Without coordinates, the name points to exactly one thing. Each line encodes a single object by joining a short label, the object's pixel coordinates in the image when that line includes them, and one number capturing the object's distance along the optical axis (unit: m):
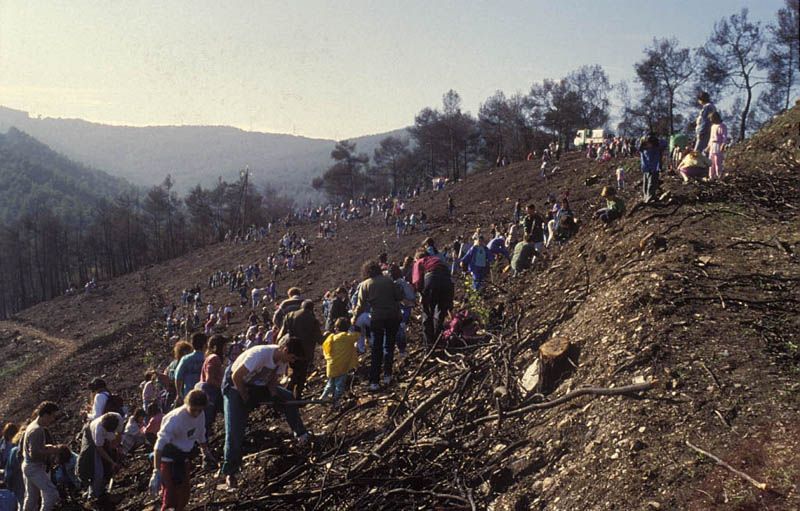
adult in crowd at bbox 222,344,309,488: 5.84
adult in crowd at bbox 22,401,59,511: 6.64
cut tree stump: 5.76
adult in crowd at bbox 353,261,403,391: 7.35
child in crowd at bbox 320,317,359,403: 7.27
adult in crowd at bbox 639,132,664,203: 10.23
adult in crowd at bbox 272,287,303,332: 8.46
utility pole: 58.29
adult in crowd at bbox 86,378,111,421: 7.38
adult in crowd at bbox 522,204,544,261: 11.32
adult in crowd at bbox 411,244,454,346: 8.12
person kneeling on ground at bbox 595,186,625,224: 10.58
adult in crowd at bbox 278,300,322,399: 7.57
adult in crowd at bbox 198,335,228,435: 6.54
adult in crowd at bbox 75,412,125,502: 6.75
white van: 39.52
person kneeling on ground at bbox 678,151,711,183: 10.96
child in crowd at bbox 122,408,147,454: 9.42
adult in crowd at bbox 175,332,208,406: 7.07
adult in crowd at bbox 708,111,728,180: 10.95
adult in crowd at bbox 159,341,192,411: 7.56
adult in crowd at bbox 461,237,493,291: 10.63
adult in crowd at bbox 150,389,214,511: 5.30
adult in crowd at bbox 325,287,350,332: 8.89
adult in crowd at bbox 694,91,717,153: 11.06
